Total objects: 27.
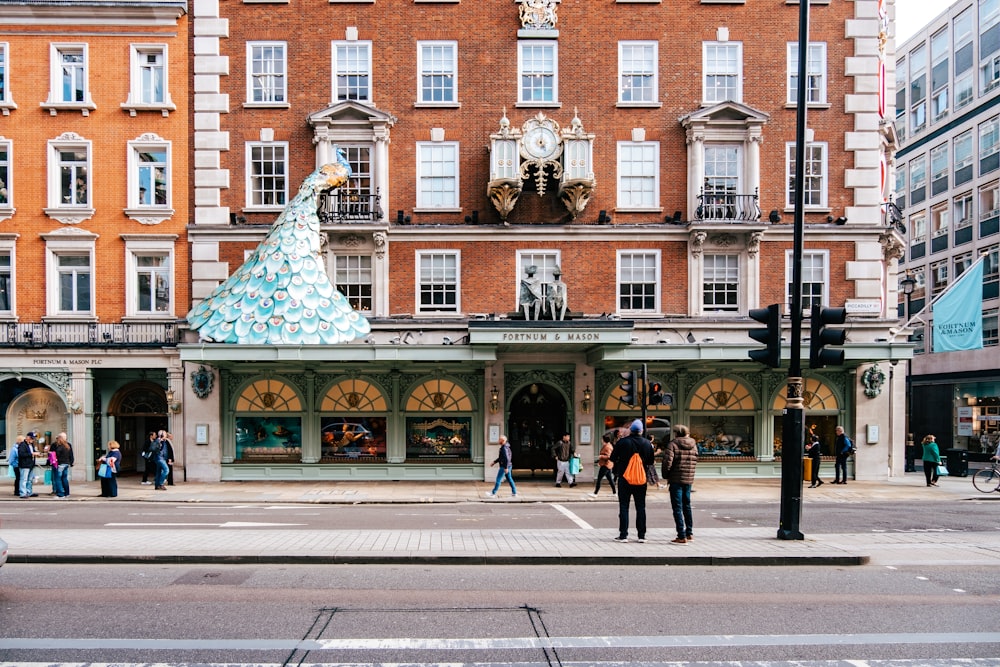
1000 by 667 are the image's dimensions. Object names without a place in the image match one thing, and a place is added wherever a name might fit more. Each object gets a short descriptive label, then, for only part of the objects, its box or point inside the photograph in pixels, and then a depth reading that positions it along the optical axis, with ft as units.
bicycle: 72.74
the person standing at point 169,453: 74.33
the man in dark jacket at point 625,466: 40.27
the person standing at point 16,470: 67.26
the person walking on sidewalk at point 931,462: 77.82
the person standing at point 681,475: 39.60
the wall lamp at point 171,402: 79.71
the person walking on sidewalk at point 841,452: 76.23
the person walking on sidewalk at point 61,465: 66.85
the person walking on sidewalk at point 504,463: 64.90
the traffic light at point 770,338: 41.19
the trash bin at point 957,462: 88.94
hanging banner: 89.66
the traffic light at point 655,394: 65.37
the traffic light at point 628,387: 66.80
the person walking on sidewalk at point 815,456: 74.46
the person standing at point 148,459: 74.15
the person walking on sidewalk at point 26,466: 66.90
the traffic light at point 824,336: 38.83
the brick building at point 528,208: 79.92
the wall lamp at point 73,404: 78.84
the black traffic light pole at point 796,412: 40.93
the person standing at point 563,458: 74.02
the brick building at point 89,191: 79.82
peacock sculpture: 74.95
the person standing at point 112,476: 66.49
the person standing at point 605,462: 67.02
